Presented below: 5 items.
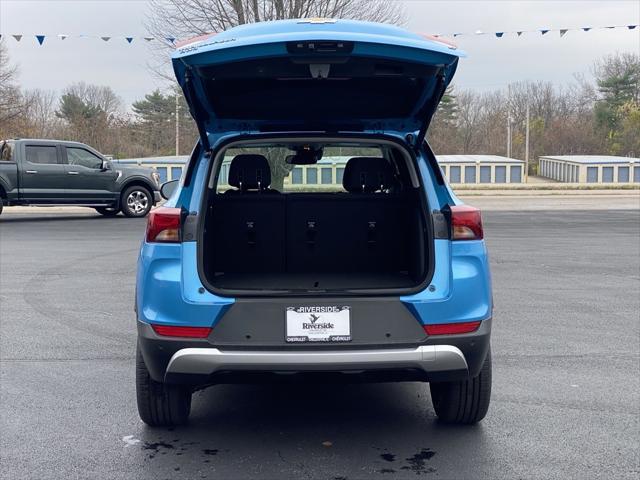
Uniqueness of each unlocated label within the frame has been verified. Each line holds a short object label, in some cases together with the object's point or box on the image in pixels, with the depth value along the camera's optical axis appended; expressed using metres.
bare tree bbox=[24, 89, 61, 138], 43.46
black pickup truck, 18.53
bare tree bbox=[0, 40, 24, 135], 38.00
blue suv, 3.82
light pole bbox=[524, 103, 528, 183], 42.29
